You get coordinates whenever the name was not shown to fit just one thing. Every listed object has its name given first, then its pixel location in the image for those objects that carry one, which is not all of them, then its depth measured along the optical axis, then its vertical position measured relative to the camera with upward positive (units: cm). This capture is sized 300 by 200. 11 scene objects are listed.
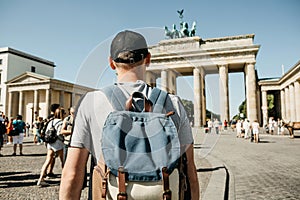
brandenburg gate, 4762 +1154
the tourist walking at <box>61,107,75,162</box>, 592 -23
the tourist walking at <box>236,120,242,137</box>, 2530 -106
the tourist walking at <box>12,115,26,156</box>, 1234 -66
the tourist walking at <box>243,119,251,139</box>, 2338 -77
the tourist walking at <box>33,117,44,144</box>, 1887 -100
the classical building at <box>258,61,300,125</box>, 4107 +459
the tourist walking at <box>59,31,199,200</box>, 137 +1
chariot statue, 6011 +1992
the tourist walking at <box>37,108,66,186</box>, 617 -63
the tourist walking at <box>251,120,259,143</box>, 1878 -94
